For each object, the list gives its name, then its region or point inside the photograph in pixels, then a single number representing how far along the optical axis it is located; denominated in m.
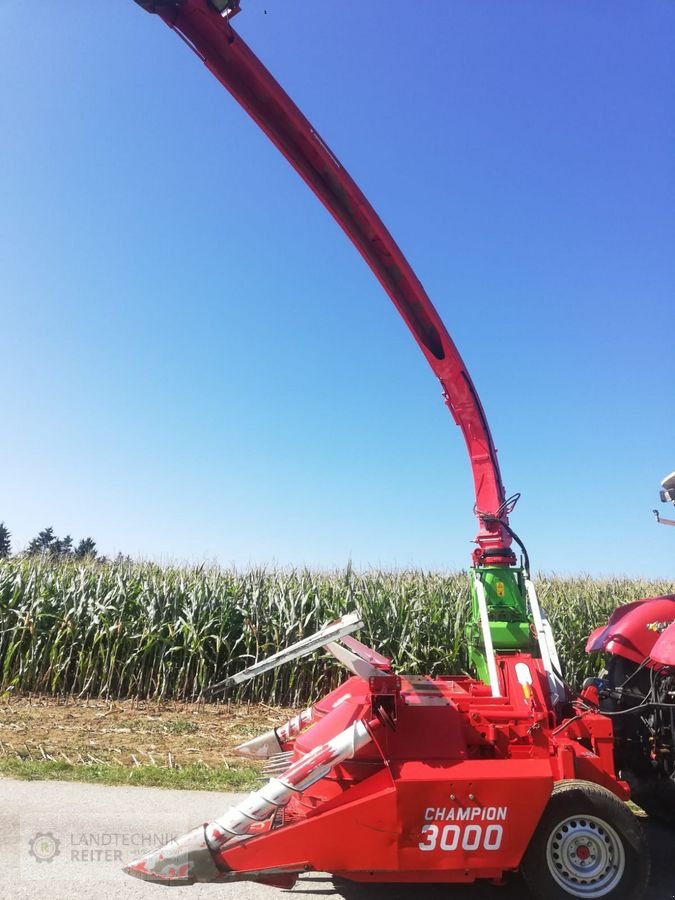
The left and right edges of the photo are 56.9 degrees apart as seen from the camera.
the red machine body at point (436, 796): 3.24
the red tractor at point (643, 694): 4.30
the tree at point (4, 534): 46.29
